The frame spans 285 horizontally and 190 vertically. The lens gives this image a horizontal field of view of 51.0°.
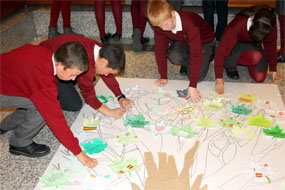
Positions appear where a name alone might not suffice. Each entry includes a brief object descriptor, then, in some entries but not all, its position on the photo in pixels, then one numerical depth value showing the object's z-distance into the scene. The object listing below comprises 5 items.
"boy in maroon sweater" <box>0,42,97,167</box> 1.29
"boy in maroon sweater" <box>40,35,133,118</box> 1.49
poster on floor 1.36
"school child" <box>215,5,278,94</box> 1.76
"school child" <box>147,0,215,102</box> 1.70
